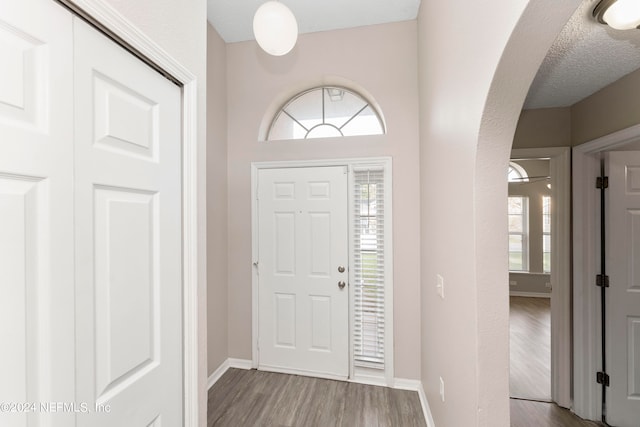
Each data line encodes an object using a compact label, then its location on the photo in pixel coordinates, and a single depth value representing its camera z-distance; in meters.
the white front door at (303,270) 2.71
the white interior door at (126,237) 0.82
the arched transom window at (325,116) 2.85
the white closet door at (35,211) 0.63
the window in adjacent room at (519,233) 6.05
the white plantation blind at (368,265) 2.67
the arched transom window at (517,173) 5.92
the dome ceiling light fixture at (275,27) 1.53
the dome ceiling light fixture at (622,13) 1.09
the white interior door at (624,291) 2.20
